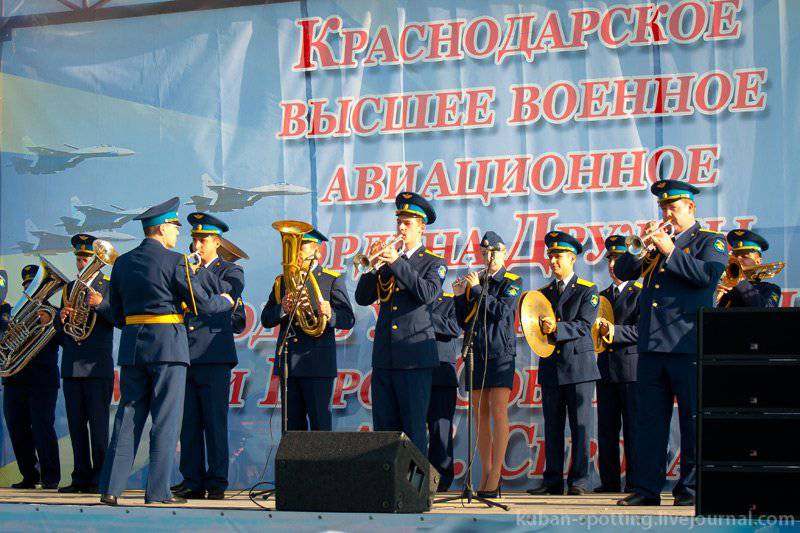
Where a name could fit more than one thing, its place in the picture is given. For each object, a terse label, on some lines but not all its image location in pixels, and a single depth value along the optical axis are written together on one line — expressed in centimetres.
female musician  1431
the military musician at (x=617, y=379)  1560
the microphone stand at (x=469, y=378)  1177
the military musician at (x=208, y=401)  1437
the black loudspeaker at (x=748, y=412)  985
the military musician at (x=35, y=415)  1673
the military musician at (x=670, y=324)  1193
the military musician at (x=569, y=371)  1512
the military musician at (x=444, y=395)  1586
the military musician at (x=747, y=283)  1424
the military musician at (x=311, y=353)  1456
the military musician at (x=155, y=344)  1234
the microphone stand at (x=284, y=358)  1253
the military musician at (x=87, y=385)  1573
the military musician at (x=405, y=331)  1336
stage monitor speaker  1052
